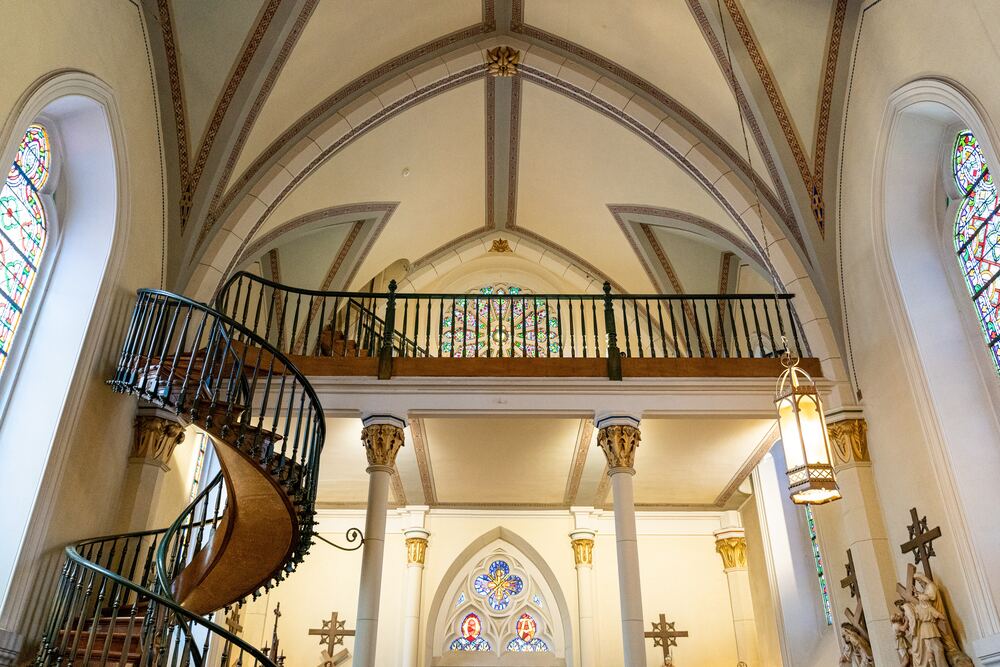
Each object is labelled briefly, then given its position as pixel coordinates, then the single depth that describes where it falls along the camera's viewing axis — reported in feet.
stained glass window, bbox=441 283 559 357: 42.86
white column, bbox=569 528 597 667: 35.35
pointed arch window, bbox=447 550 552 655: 37.14
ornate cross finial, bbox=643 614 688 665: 35.62
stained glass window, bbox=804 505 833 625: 31.33
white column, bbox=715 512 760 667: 35.65
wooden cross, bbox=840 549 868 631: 23.98
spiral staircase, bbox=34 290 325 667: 18.78
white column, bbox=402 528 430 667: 35.12
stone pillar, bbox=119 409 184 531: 24.16
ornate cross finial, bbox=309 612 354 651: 35.29
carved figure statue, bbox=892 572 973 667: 20.07
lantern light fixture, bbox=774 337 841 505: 15.67
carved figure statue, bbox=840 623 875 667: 23.53
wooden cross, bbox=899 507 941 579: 21.48
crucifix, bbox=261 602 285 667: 31.24
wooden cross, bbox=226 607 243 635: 30.85
